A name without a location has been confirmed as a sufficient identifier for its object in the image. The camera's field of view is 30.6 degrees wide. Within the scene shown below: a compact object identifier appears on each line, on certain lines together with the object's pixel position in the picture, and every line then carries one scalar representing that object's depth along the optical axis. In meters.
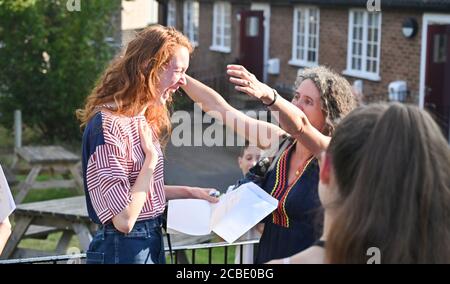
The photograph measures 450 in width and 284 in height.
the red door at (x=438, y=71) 14.55
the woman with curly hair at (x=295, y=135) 3.44
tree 14.49
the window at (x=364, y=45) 16.59
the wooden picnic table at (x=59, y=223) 7.37
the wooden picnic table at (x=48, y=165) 10.57
